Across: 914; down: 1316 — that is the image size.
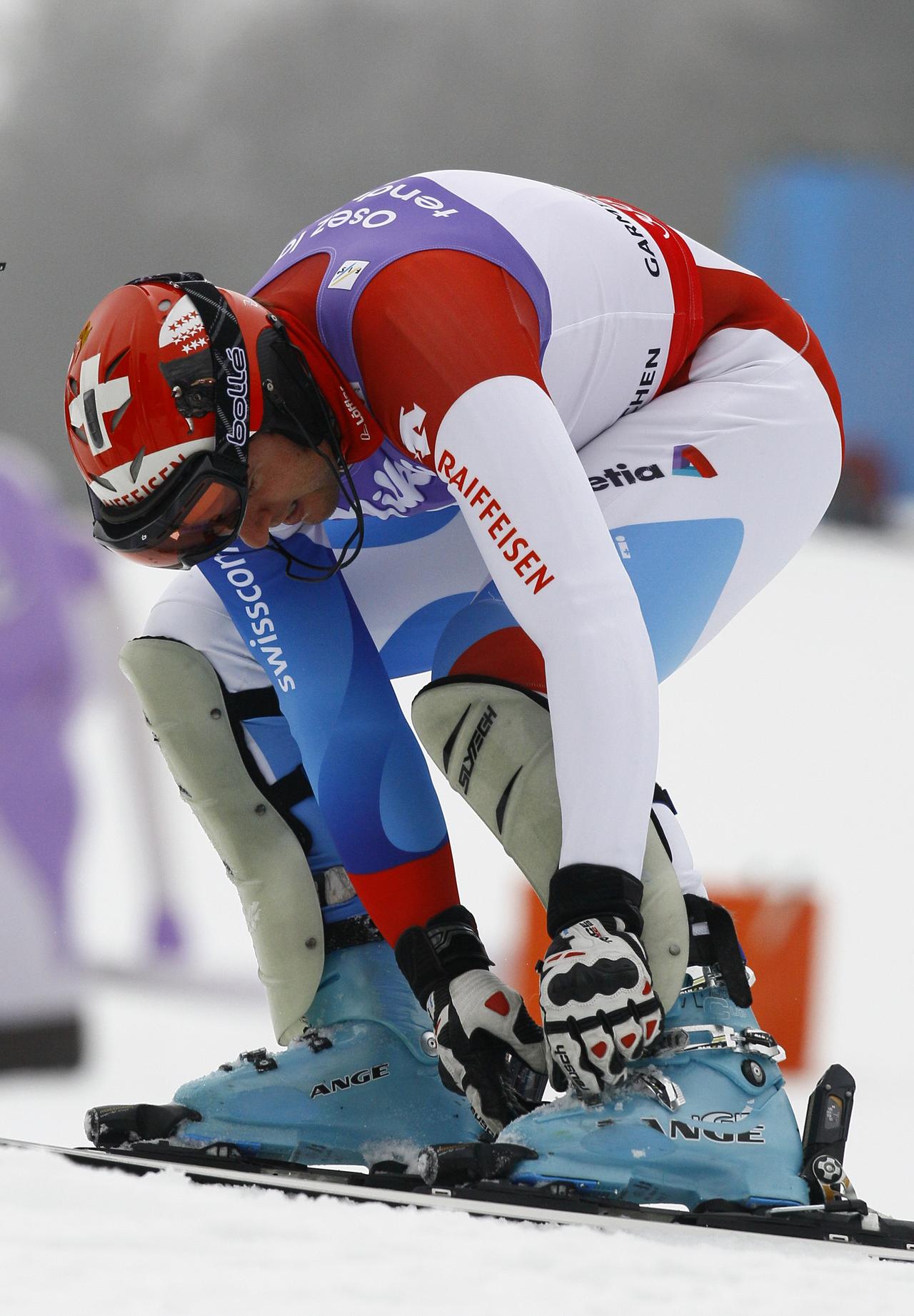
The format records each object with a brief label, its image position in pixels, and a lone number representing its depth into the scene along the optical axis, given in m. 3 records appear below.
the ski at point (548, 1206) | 17.91
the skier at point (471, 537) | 18.03
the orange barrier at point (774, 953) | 20.64
